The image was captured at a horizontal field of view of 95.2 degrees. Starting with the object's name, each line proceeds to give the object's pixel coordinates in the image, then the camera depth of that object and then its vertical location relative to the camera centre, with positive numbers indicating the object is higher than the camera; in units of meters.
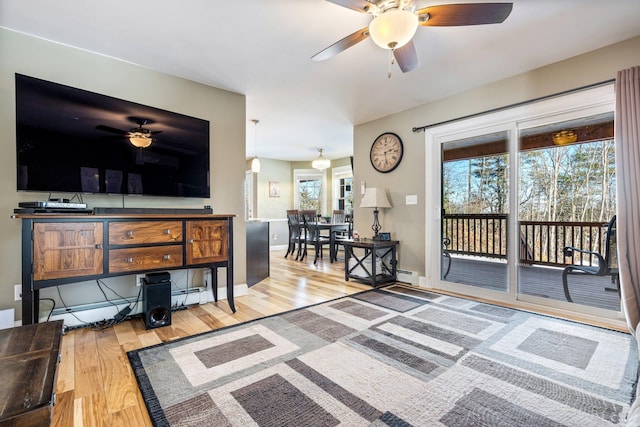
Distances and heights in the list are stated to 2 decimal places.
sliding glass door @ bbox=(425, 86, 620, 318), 2.80 +0.28
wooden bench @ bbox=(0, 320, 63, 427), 0.76 -0.51
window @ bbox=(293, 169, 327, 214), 7.88 +0.65
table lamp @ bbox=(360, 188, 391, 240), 3.91 +0.19
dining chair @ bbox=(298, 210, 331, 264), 5.74 -0.48
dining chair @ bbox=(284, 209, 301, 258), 6.02 -0.29
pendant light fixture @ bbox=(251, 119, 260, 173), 4.51 +1.45
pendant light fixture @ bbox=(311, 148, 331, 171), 6.28 +1.11
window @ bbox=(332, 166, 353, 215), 7.46 +0.69
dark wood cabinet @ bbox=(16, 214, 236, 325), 1.86 -0.23
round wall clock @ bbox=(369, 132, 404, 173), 4.00 +0.88
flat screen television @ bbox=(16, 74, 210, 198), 2.19 +0.61
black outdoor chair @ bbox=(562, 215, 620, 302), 2.65 -0.48
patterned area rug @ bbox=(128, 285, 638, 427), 1.35 -0.92
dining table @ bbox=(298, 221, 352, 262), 5.64 -0.29
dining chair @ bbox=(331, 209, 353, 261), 5.90 -0.28
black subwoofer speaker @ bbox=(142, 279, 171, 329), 2.37 -0.72
